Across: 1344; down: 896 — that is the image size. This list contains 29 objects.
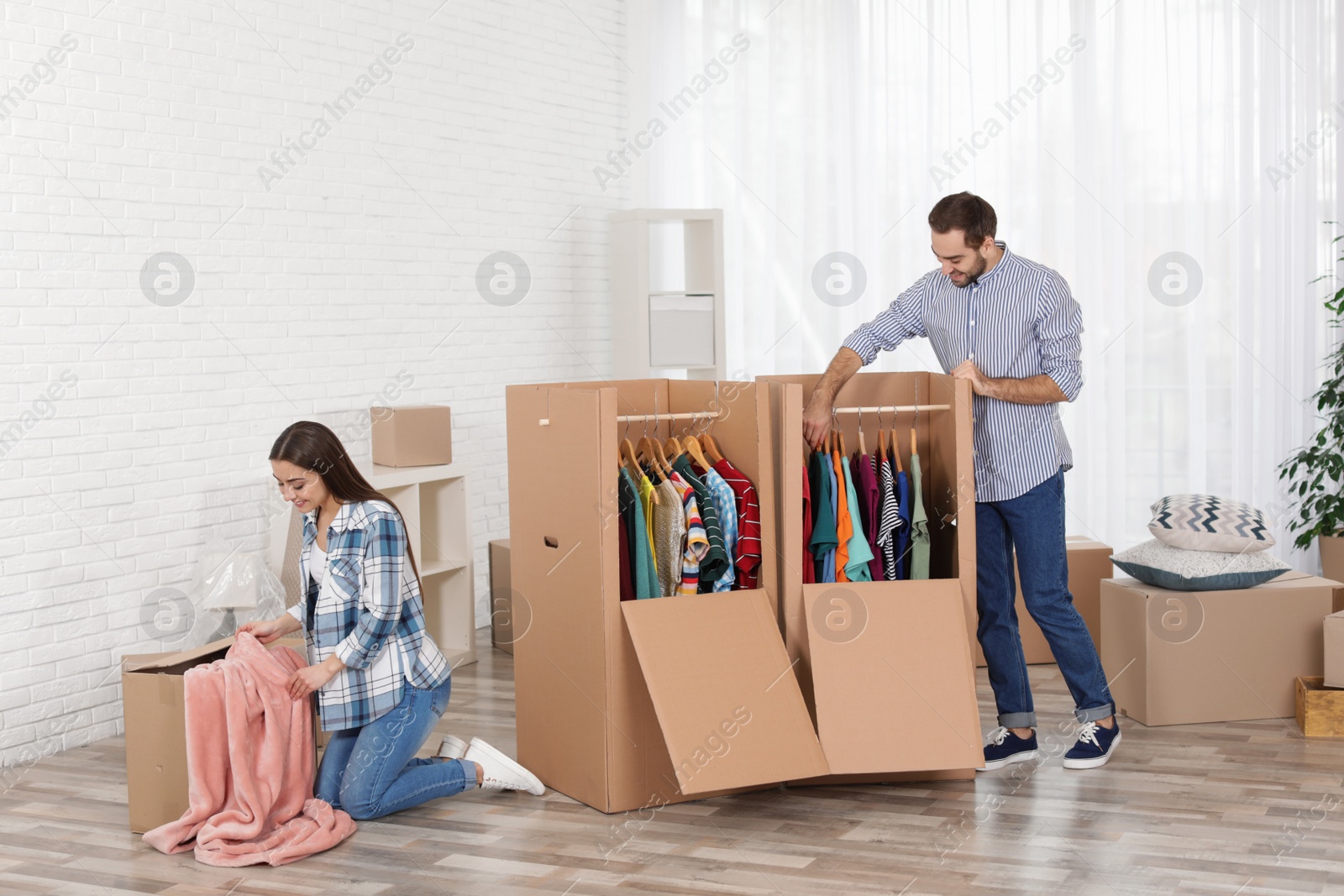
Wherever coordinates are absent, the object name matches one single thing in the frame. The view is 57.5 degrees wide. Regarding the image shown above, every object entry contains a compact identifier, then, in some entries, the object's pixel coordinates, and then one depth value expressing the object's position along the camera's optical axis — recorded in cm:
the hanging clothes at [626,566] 312
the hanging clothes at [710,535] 314
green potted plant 468
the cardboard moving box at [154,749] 300
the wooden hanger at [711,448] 337
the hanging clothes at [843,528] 326
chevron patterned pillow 372
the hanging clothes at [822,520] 323
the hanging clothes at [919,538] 334
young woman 299
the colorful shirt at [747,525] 322
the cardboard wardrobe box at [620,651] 293
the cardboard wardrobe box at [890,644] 303
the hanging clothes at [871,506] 331
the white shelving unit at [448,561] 475
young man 327
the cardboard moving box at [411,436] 461
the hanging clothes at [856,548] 325
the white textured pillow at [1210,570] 372
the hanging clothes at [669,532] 316
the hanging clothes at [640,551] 312
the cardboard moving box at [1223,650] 370
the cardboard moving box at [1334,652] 354
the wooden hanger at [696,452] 330
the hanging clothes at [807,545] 328
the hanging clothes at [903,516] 335
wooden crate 354
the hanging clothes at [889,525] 331
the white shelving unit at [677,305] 573
